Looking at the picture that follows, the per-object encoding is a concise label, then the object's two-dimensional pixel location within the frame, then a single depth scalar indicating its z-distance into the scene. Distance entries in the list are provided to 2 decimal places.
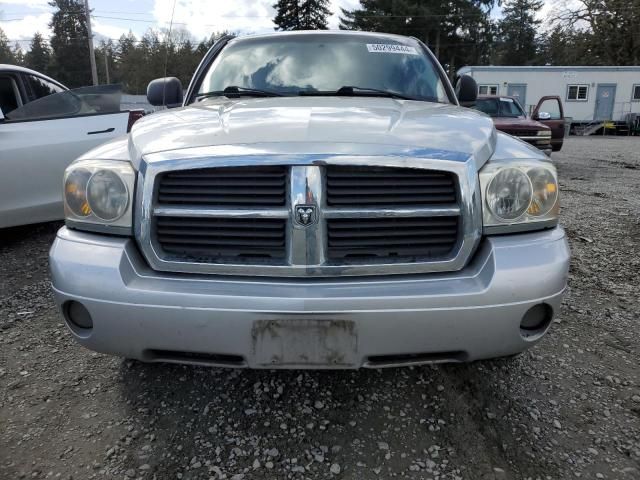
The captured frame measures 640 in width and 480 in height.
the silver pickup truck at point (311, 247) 1.81
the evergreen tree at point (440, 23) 43.53
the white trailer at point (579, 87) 29.69
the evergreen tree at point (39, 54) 61.91
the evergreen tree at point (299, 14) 50.66
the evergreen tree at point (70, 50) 59.06
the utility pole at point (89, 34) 29.00
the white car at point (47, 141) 4.14
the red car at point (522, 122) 10.59
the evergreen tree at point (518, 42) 63.12
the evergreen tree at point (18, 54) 60.17
